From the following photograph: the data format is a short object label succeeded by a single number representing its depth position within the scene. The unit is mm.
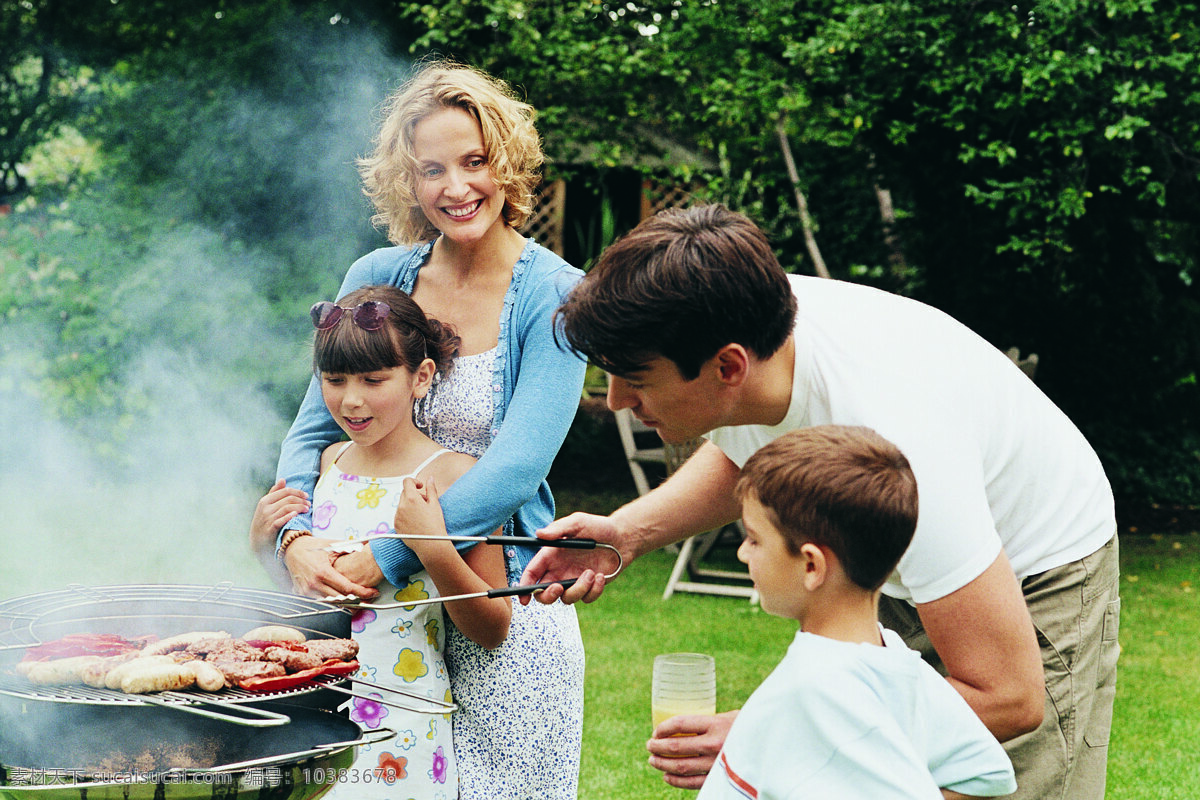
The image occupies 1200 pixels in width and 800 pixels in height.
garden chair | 6093
